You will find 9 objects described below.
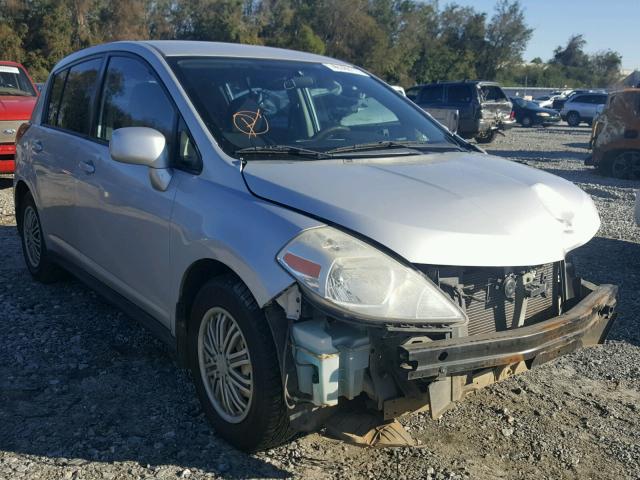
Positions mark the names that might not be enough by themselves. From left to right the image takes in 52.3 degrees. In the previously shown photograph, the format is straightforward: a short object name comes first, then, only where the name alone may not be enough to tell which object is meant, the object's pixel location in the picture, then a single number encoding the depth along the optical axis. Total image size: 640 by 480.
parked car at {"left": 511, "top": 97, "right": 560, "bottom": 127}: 31.48
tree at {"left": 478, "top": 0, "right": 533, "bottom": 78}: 69.25
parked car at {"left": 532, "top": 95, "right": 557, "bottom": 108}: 40.97
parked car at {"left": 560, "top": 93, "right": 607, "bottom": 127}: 31.55
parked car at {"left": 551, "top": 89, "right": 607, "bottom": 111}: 39.94
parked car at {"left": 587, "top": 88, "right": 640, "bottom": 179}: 13.00
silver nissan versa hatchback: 2.51
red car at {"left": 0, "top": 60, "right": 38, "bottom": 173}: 9.66
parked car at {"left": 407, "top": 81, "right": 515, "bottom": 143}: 20.42
